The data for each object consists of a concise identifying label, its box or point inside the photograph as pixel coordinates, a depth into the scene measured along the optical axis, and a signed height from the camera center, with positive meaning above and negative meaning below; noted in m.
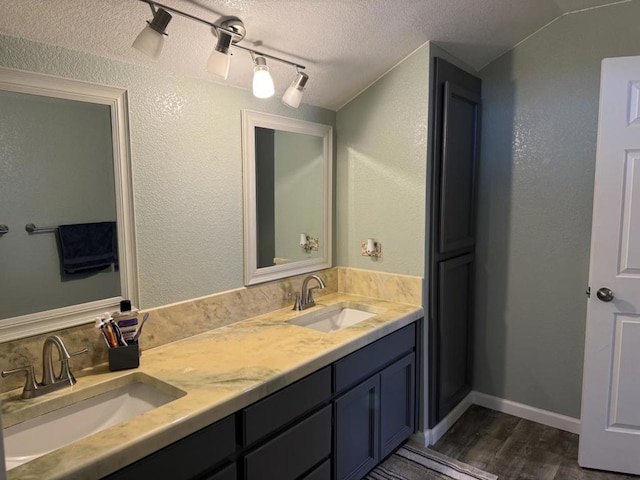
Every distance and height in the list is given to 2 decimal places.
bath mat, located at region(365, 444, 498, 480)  2.15 -1.34
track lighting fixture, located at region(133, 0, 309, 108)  1.38 +0.54
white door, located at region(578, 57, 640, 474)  2.03 -0.42
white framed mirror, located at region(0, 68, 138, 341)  1.41 +0.00
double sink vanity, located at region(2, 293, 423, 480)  1.18 -0.66
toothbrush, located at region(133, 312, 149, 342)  1.62 -0.48
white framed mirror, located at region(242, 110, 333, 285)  2.16 +0.03
